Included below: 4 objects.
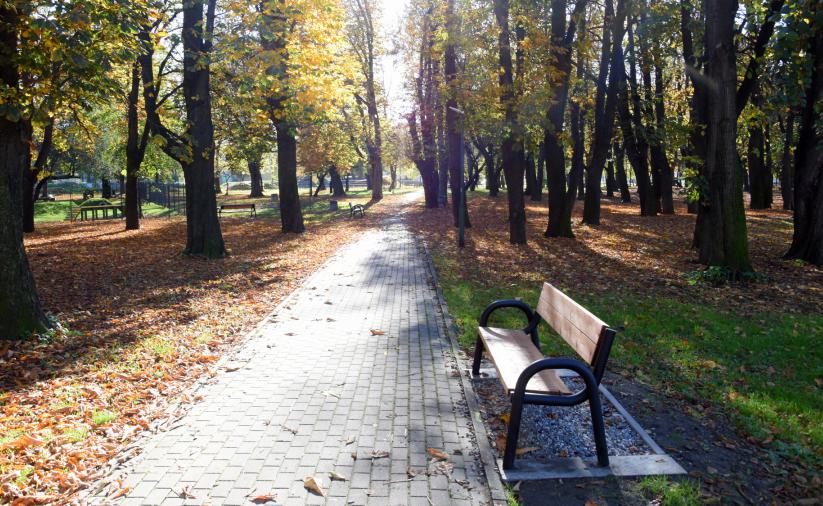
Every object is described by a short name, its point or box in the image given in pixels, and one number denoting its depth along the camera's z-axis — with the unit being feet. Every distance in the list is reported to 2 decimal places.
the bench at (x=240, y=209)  91.79
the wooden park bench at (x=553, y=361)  12.27
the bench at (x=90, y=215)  92.08
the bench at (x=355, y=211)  90.99
